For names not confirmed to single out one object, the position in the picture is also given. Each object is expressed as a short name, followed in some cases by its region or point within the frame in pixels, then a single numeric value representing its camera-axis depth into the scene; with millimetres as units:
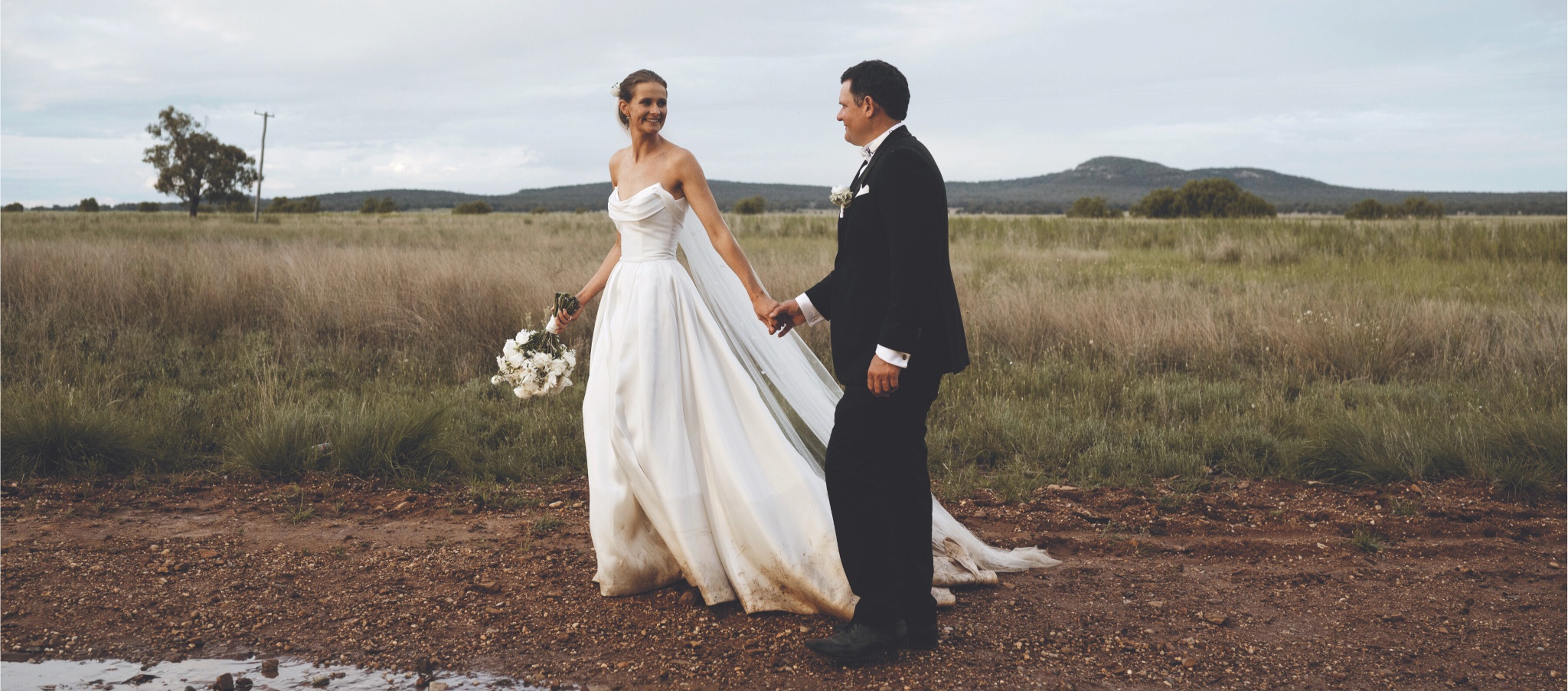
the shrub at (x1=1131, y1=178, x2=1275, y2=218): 47250
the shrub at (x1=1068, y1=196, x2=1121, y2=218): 45125
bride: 3744
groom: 3076
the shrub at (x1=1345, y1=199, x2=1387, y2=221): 39609
